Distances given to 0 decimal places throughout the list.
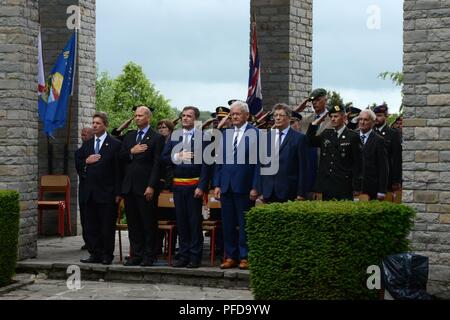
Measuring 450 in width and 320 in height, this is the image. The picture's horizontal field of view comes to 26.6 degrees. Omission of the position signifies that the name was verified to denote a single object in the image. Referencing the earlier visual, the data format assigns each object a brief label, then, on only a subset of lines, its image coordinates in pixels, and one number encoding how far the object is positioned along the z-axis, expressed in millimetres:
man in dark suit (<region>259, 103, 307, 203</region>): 11570
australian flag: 16344
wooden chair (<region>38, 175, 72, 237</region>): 16625
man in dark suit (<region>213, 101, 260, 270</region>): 11875
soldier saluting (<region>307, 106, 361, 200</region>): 11203
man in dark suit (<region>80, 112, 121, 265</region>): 12938
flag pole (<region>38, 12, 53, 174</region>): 17078
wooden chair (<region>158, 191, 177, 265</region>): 12625
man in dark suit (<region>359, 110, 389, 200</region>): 11938
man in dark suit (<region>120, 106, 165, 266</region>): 12516
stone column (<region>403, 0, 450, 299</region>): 11375
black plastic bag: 9352
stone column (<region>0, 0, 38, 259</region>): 13312
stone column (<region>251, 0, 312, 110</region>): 17500
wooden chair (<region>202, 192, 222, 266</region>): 12609
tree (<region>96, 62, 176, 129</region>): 62500
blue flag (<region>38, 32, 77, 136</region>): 15930
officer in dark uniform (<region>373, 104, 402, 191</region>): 12875
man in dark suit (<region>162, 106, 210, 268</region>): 12281
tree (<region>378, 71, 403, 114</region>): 44578
